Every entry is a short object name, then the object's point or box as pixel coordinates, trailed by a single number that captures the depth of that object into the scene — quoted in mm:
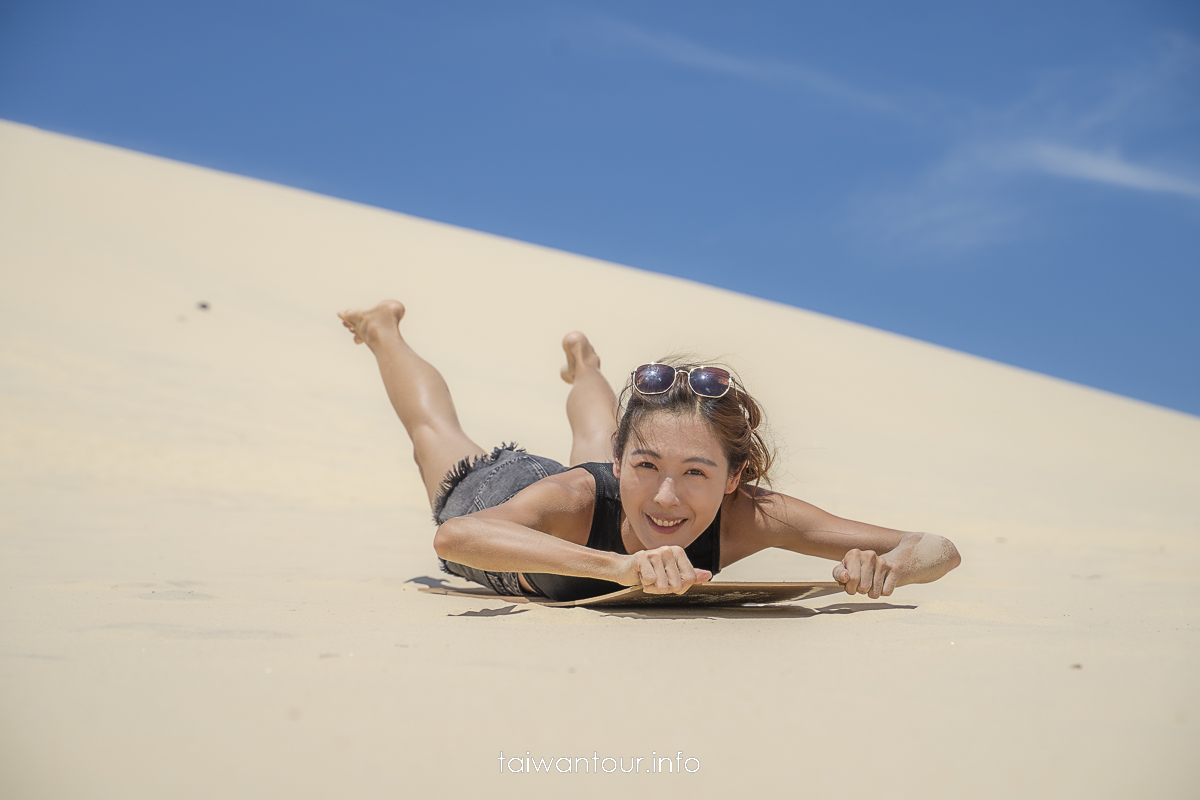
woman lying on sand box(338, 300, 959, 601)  2248
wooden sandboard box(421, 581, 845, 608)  2340
